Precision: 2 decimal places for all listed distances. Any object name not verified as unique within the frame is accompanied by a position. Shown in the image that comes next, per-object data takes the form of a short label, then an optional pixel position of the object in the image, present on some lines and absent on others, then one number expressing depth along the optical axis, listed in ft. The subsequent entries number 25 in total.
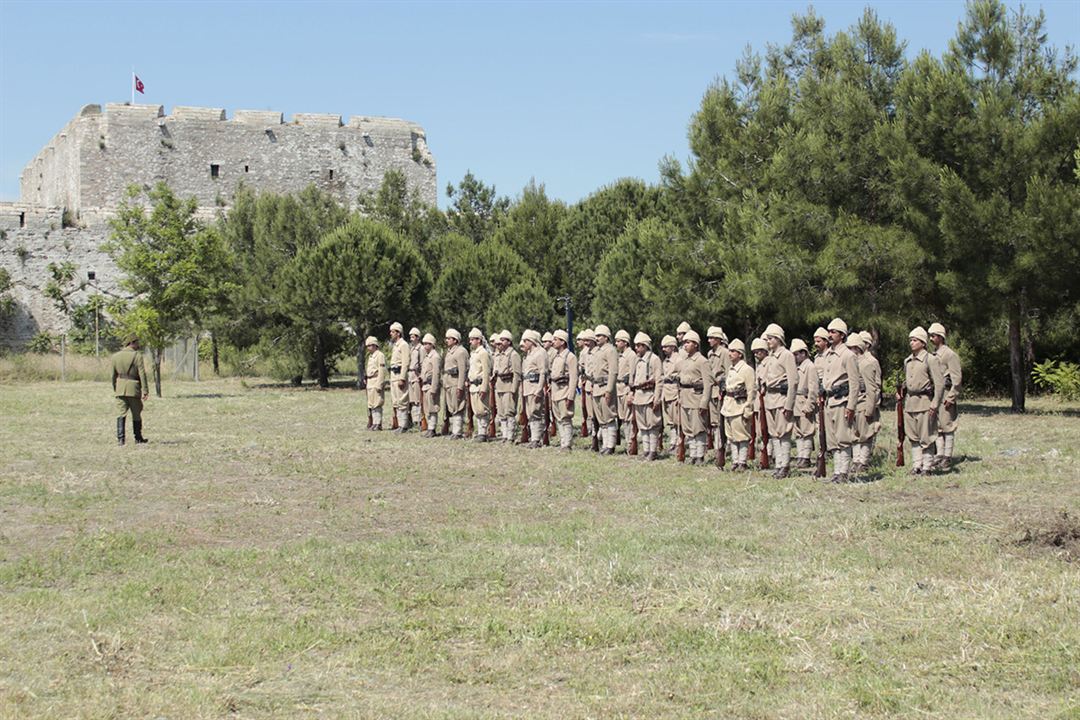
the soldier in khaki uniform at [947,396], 40.40
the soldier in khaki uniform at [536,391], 52.34
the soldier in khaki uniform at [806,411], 39.81
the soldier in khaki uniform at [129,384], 51.60
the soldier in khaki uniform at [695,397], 43.80
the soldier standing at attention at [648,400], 45.98
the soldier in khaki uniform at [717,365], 45.37
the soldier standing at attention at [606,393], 48.70
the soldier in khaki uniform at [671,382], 44.93
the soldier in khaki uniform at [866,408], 38.96
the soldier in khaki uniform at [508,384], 54.29
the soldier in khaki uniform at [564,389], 50.44
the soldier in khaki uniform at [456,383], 56.49
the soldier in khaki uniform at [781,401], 39.81
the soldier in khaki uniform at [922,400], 39.58
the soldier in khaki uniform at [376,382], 61.52
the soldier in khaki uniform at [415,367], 59.41
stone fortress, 147.13
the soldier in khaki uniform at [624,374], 48.06
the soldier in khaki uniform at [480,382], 55.06
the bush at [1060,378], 71.15
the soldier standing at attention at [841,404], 38.32
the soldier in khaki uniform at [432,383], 57.82
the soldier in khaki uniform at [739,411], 41.52
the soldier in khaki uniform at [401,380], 60.34
